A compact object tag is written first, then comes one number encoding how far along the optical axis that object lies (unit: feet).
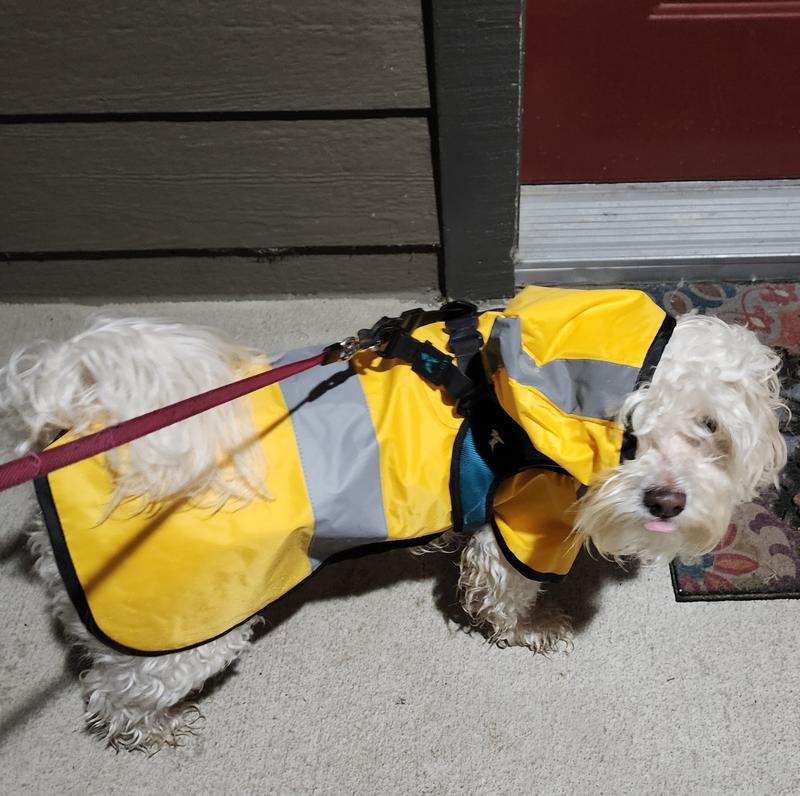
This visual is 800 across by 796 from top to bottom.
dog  4.22
